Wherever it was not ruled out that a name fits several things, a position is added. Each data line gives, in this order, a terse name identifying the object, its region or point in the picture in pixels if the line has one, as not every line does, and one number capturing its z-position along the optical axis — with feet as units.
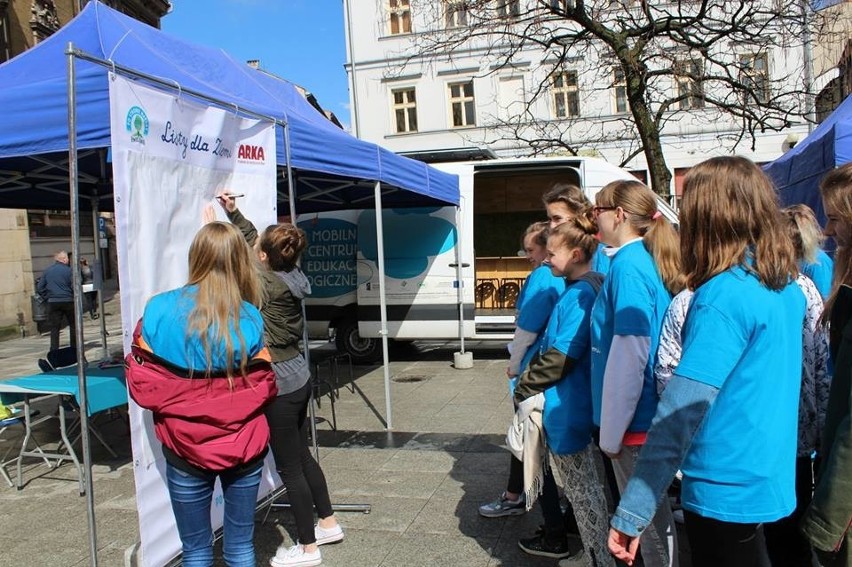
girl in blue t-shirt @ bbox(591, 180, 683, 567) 7.73
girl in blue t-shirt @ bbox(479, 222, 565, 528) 11.35
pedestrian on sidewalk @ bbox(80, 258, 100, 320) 55.32
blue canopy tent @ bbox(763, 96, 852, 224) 16.92
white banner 9.09
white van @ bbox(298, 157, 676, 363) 30.37
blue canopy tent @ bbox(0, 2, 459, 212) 12.16
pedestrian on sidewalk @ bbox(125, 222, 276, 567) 8.14
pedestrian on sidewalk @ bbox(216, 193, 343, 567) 11.24
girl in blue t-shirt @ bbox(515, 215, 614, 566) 9.66
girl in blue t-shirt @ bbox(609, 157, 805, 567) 5.64
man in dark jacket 39.14
